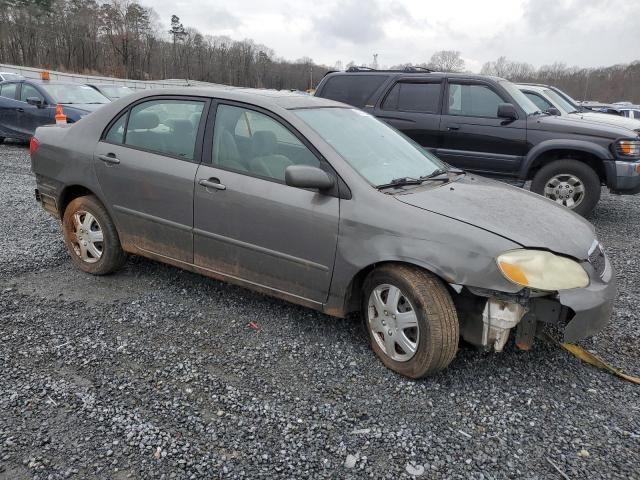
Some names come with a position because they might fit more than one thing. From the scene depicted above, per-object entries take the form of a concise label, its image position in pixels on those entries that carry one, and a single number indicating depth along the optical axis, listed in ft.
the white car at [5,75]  72.81
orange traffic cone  27.16
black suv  20.84
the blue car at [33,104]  35.27
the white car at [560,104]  24.49
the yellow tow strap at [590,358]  9.62
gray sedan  8.75
